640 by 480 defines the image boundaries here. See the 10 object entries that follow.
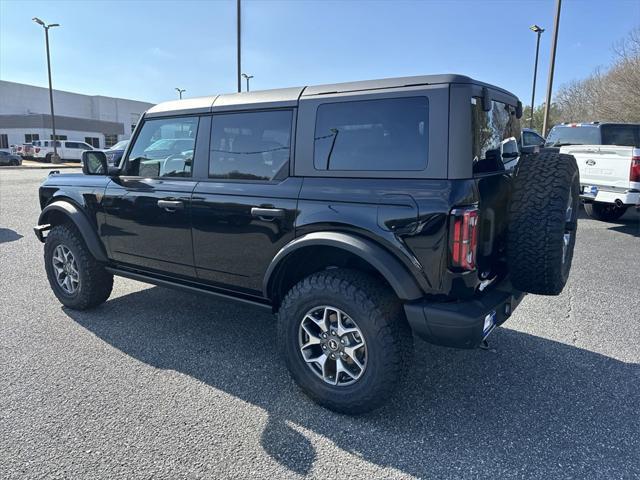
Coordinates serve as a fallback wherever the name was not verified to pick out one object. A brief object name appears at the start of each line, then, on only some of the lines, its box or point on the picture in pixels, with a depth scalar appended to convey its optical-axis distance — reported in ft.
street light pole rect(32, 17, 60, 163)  102.58
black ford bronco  8.17
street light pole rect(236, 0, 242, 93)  53.78
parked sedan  102.78
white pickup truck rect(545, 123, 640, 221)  24.75
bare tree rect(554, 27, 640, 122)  73.41
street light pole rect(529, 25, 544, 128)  83.82
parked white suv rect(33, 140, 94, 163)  114.21
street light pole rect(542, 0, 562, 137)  43.65
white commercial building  159.74
